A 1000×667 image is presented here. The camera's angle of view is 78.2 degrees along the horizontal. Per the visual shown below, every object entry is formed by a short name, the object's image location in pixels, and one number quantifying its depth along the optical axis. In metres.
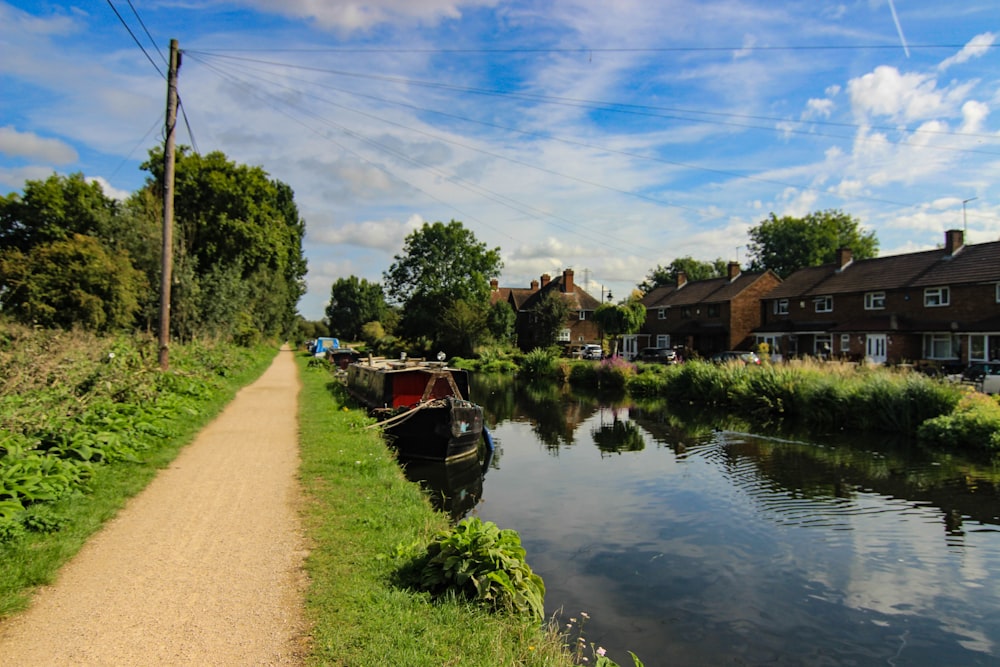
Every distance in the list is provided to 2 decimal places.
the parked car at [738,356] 32.15
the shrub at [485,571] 5.09
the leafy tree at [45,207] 36.53
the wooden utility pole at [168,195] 14.72
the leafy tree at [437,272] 62.09
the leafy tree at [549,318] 56.53
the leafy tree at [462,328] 56.12
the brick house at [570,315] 62.09
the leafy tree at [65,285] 18.06
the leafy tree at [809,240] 67.19
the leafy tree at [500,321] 57.81
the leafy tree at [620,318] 46.66
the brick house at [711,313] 48.62
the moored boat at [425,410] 14.61
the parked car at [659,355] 40.53
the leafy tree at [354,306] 107.06
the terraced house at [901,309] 31.80
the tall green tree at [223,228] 27.53
